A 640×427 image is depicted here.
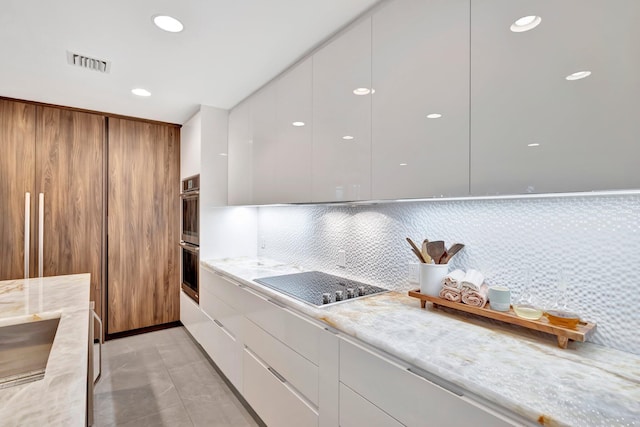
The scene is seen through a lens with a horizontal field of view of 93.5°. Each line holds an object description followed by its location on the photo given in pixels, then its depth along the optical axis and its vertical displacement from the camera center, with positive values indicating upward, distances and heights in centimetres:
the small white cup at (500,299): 124 -36
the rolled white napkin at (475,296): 129 -36
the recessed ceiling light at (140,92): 257 +104
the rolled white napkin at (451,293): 135 -37
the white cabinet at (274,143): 196 +53
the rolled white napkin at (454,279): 138 -31
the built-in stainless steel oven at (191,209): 302 +3
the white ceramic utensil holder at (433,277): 146 -32
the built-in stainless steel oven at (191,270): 301 -62
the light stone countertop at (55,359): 64 -45
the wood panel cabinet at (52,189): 277 +21
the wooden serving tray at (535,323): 103 -41
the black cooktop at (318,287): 161 -46
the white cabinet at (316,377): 91 -69
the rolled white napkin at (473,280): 132 -30
